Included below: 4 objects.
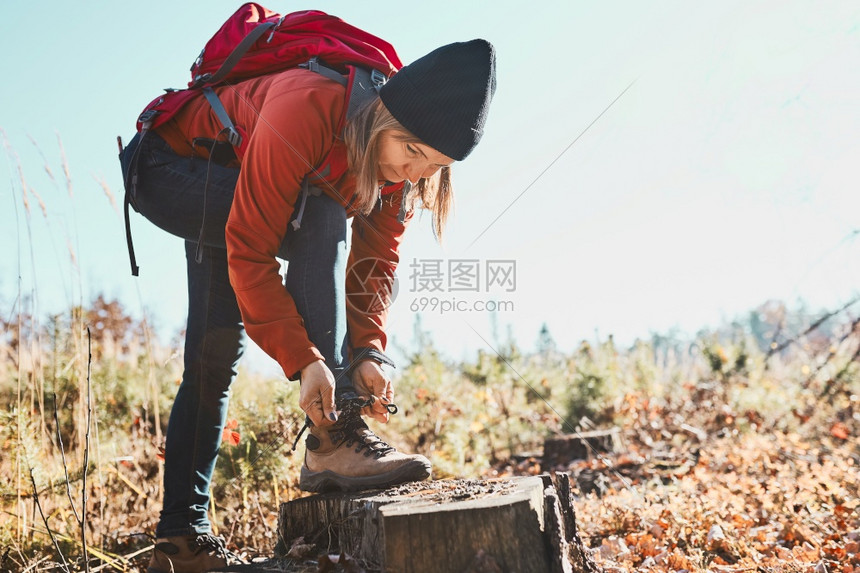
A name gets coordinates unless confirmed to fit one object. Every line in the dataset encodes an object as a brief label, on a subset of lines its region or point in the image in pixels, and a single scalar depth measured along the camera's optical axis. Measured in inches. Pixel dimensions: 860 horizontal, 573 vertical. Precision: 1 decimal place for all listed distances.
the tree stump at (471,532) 48.8
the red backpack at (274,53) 71.8
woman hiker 65.1
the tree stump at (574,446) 172.2
